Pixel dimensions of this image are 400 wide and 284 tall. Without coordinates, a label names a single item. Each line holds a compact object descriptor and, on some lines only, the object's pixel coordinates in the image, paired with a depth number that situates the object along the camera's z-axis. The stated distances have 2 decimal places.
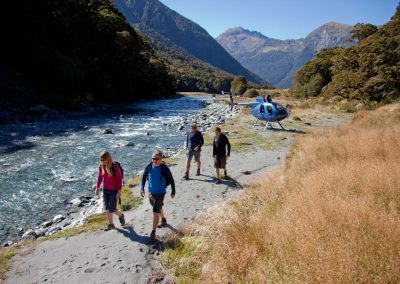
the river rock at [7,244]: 9.41
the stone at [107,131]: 27.85
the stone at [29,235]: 9.68
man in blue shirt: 8.45
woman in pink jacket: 8.84
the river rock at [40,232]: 9.88
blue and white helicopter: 25.98
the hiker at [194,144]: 13.80
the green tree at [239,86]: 104.59
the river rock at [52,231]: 9.92
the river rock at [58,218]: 10.98
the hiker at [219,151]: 13.10
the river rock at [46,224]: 10.62
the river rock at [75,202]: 12.41
